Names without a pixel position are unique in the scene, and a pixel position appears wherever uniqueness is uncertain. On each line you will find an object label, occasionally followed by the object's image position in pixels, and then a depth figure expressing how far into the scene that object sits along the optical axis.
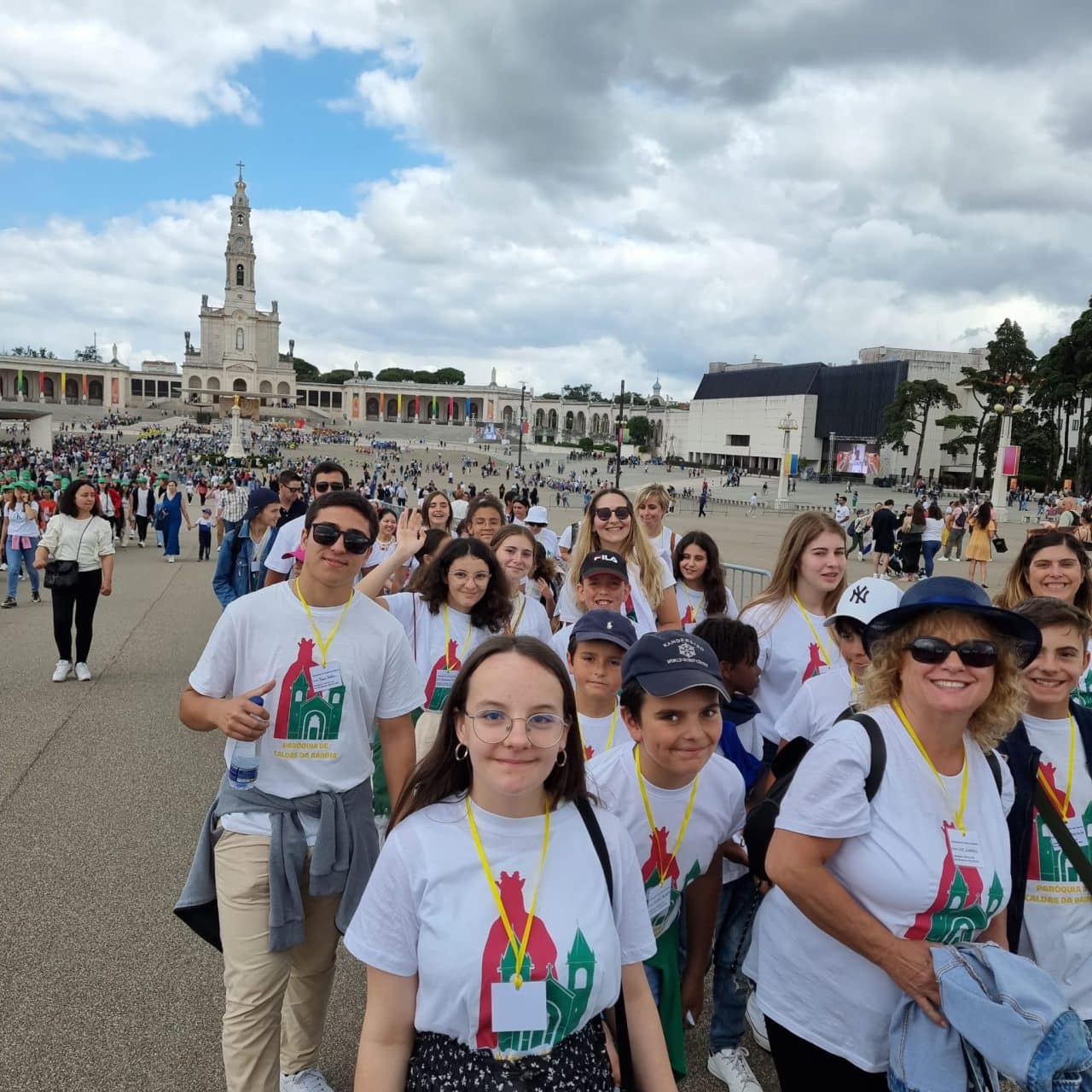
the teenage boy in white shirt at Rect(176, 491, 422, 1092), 2.39
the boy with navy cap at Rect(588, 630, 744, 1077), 2.18
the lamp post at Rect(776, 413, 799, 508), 43.07
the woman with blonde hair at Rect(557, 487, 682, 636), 4.60
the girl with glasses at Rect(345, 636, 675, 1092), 1.59
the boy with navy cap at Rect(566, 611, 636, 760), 2.77
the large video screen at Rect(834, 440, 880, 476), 63.22
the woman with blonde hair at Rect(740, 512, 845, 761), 3.48
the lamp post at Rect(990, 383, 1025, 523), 33.03
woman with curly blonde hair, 1.83
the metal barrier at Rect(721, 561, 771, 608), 9.97
